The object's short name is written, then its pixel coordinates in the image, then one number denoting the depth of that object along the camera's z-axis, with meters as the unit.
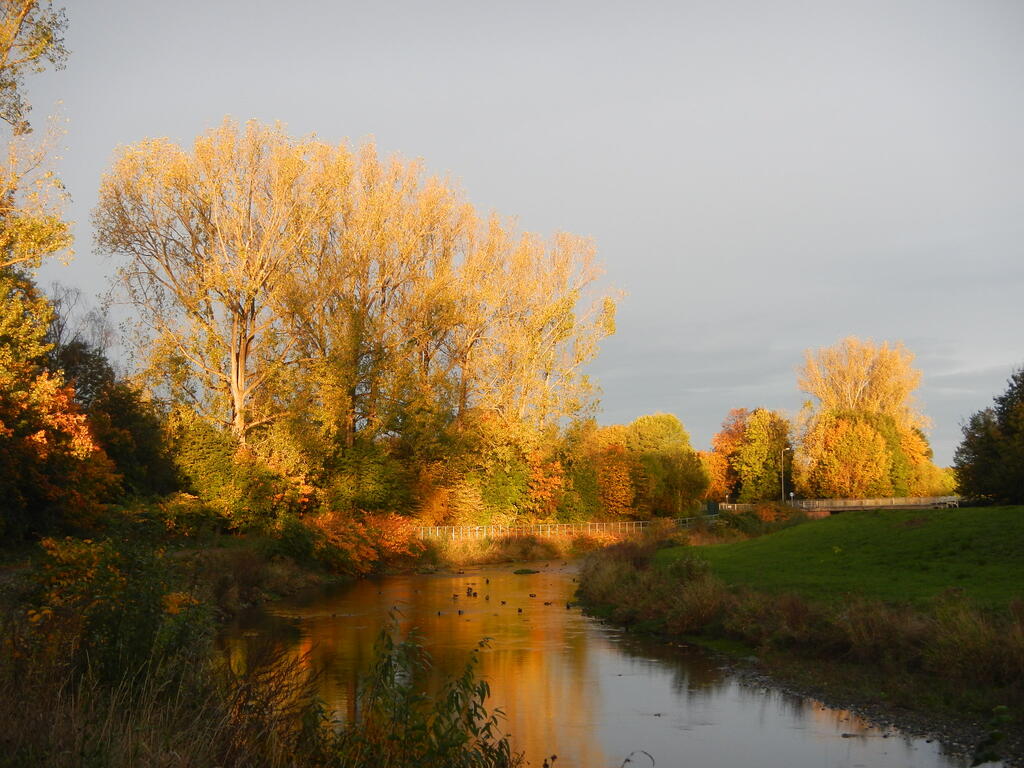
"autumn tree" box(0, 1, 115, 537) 22.97
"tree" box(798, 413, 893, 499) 79.25
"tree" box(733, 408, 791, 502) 90.94
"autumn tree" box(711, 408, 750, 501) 97.88
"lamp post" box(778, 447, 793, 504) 84.44
